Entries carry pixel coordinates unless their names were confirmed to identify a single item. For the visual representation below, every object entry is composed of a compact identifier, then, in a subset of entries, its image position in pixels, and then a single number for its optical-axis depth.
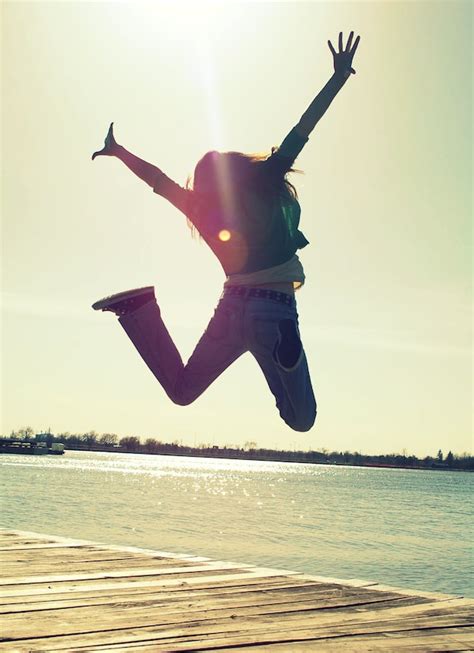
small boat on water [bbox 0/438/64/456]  179.19
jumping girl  4.39
